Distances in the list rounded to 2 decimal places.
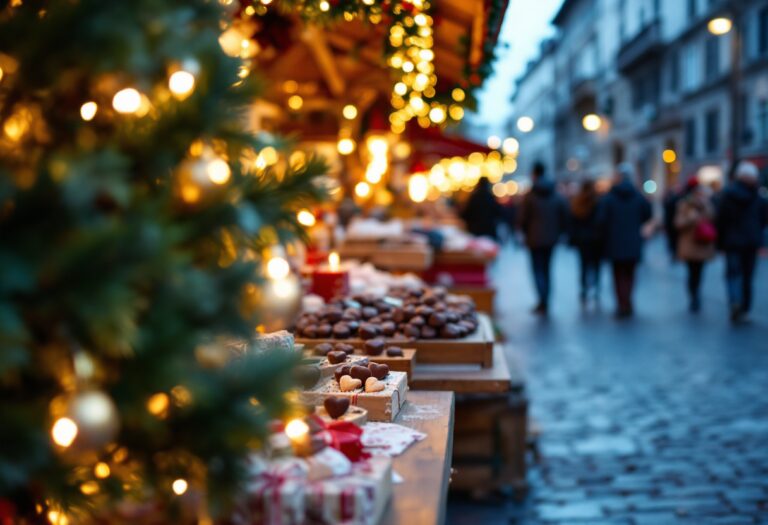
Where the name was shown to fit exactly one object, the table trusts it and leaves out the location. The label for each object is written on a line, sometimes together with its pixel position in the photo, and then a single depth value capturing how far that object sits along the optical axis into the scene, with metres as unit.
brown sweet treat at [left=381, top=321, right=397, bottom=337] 4.28
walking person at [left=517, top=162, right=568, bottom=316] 13.05
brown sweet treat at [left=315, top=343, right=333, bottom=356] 3.71
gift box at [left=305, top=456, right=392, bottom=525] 2.06
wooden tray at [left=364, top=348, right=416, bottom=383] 3.71
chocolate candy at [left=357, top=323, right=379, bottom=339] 4.10
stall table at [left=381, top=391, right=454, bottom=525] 2.21
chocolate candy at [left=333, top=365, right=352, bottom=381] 3.14
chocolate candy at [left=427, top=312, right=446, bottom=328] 4.31
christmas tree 1.52
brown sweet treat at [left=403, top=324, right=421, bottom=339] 4.22
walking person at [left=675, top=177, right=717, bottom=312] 12.66
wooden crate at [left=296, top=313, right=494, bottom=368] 4.23
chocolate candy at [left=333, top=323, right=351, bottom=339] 4.17
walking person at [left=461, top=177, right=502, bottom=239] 14.90
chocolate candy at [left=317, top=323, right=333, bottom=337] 4.23
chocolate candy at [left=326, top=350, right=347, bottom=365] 3.34
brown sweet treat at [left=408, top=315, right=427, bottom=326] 4.30
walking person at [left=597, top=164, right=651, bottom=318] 12.77
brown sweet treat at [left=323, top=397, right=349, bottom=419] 2.73
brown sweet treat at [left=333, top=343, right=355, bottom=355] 3.65
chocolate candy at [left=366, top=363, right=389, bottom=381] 3.13
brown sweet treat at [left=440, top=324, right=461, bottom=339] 4.28
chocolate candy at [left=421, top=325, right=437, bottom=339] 4.27
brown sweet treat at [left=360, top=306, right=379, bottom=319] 4.46
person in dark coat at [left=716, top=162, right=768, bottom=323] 11.63
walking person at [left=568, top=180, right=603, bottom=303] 14.12
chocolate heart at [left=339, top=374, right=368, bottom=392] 3.01
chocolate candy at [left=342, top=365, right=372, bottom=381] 3.06
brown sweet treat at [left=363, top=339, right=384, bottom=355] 3.80
